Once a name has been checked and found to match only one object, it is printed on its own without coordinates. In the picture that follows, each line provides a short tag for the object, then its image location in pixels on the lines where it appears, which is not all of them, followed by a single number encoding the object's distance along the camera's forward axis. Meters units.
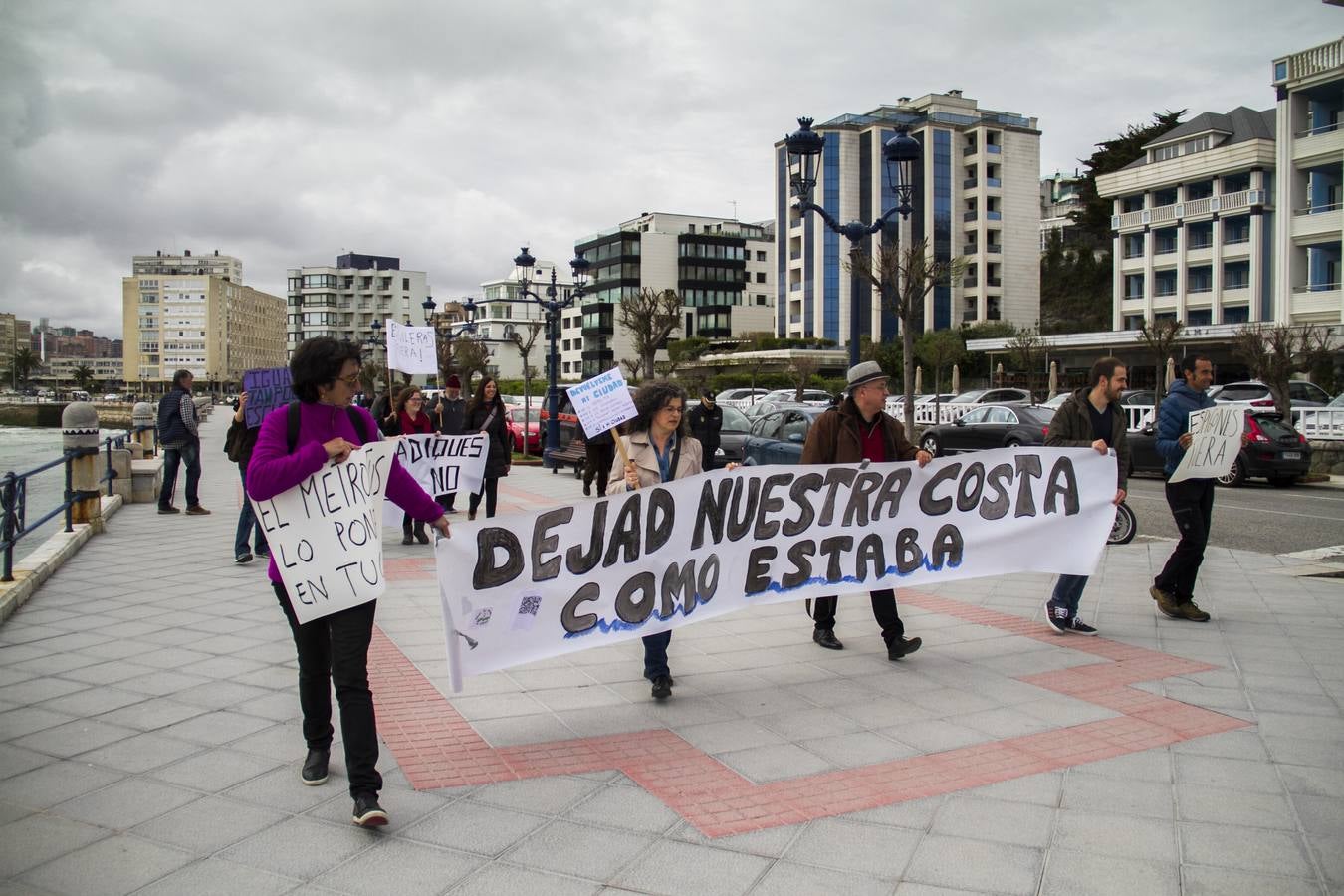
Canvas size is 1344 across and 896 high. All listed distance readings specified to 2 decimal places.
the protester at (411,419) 12.06
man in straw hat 6.33
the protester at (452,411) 12.49
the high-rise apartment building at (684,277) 105.19
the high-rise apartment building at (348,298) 146.12
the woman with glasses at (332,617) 3.95
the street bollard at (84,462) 11.91
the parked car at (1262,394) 26.94
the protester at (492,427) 12.12
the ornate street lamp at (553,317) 23.50
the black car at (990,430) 21.27
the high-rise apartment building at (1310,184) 41.00
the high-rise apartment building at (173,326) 165.62
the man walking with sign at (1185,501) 7.32
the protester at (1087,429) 7.07
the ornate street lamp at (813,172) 13.19
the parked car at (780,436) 17.20
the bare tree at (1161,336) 32.38
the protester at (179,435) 13.79
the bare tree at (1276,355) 25.81
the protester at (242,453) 8.89
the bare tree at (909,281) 19.42
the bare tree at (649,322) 33.81
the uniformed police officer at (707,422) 15.36
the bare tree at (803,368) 54.54
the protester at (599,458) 14.19
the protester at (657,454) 5.58
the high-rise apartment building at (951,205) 83.81
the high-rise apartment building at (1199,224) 53.41
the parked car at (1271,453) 19.61
